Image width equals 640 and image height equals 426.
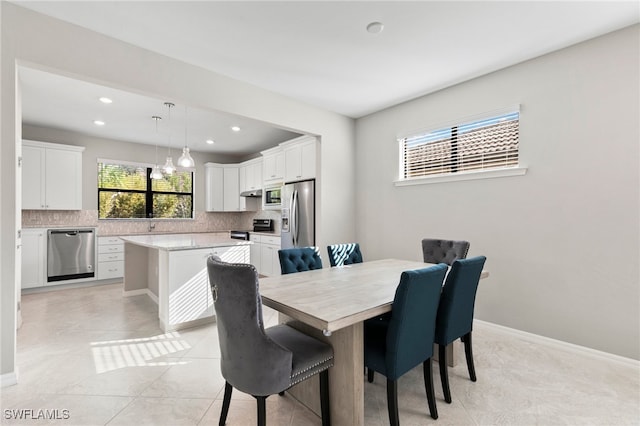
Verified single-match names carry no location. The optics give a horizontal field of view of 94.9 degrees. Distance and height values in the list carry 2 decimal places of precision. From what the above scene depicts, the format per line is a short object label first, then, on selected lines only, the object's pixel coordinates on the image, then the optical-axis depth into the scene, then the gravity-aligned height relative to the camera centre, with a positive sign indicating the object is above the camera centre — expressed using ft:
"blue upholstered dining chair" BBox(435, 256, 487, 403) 6.12 -1.95
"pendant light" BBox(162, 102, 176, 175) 12.74 +2.09
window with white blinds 10.11 +2.51
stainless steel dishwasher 15.67 -2.22
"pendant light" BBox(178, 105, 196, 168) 12.12 +2.19
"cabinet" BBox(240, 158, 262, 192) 19.80 +2.71
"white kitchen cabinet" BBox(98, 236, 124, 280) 17.17 -2.64
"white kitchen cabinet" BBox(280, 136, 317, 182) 14.43 +2.83
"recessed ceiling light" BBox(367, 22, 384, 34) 7.71 +4.94
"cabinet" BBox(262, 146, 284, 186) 16.83 +2.82
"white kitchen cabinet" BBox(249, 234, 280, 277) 16.99 -2.50
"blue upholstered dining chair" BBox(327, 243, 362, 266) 9.51 -1.38
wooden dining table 4.66 -1.61
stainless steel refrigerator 14.24 -0.10
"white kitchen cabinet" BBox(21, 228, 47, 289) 14.84 -2.23
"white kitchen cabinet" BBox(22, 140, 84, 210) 15.34 +2.04
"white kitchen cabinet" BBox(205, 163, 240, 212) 21.59 +1.92
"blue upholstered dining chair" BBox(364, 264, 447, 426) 4.96 -2.20
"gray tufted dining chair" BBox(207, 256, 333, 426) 4.51 -2.10
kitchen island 10.09 -2.22
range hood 20.62 +1.43
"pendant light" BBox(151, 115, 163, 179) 13.56 +1.82
